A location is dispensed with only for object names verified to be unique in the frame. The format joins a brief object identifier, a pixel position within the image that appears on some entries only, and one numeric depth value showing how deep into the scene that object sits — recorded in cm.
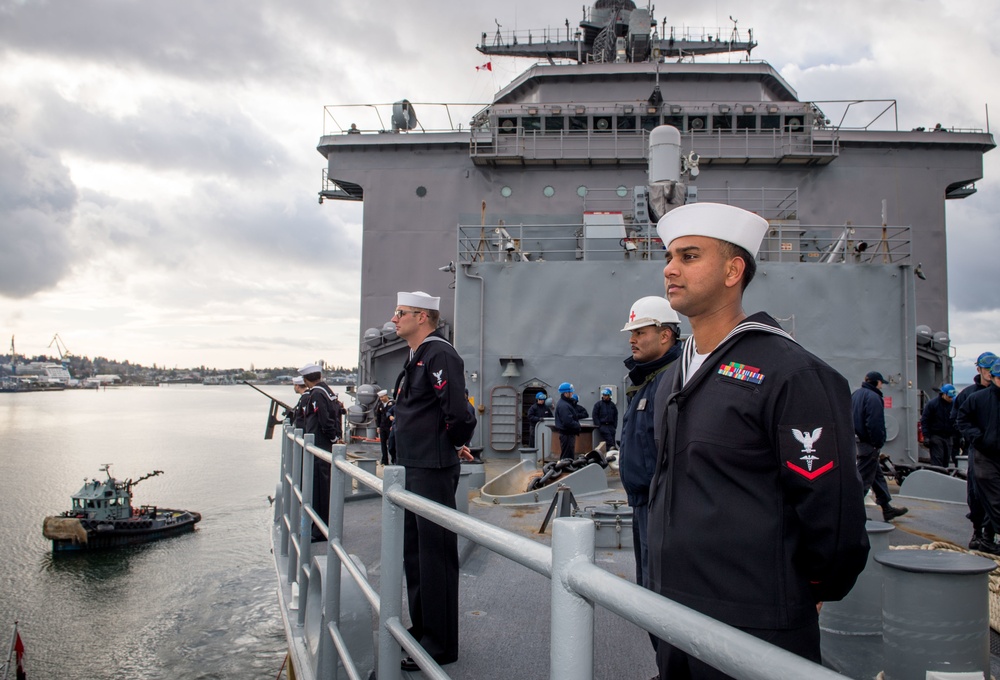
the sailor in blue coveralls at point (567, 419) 916
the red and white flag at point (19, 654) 1353
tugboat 2284
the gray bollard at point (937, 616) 249
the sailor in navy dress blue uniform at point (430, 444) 296
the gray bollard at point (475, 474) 770
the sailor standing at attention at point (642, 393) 280
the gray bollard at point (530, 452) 983
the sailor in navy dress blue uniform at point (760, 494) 139
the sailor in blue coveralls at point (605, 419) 1024
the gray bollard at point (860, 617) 323
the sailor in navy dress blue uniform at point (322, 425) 621
